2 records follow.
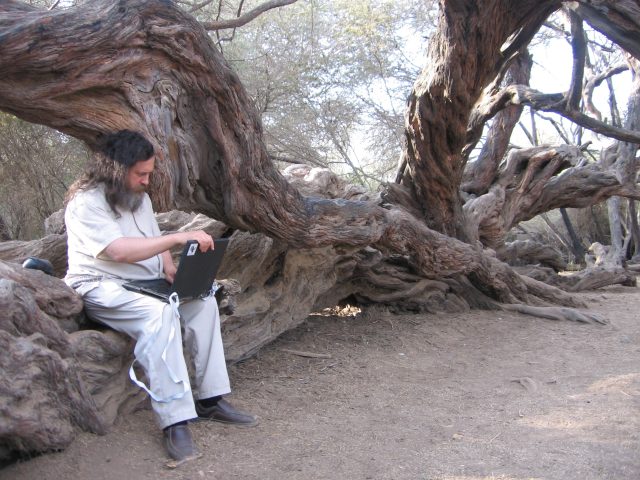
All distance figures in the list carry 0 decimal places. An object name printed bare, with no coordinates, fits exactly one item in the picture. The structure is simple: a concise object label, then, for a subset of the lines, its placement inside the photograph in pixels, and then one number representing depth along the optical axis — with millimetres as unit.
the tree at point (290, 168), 3518
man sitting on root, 3078
